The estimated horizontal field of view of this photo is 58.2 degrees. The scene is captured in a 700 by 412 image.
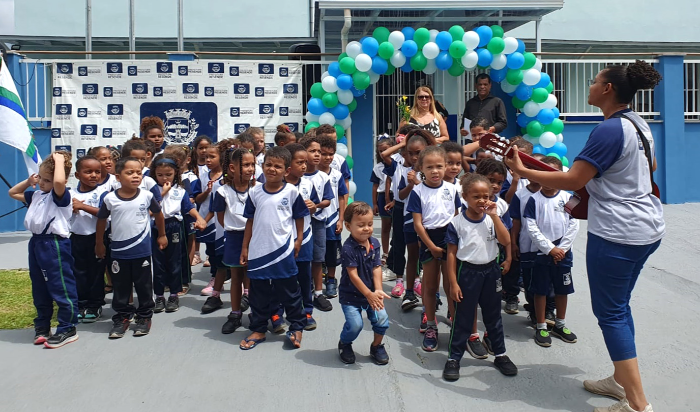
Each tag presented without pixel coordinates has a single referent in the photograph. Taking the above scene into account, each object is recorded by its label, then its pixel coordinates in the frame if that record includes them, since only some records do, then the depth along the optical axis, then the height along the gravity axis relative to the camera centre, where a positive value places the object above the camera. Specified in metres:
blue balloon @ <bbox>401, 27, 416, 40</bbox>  8.75 +2.28
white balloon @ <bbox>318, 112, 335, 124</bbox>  8.88 +1.13
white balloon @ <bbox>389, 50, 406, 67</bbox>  8.71 +1.93
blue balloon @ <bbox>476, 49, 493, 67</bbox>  8.67 +1.92
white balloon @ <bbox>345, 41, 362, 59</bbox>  8.73 +2.07
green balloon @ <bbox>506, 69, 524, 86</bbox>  8.89 +1.70
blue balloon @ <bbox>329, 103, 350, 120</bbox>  8.99 +1.25
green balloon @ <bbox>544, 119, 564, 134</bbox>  9.16 +1.00
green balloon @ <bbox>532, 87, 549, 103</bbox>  8.98 +1.44
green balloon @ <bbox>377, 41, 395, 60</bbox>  8.58 +2.02
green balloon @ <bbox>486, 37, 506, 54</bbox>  8.64 +2.08
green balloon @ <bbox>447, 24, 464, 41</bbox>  8.66 +2.26
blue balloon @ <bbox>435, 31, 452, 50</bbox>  8.59 +2.15
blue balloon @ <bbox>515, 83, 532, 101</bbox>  9.02 +1.50
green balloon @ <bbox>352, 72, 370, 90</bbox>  8.75 +1.66
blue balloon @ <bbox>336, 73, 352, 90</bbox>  8.76 +1.63
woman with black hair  3.29 -0.04
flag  5.40 +0.69
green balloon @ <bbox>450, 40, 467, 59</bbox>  8.54 +2.01
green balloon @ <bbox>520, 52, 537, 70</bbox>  8.87 +1.91
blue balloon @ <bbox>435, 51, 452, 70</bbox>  8.70 +1.90
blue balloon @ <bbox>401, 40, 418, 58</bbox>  8.60 +2.05
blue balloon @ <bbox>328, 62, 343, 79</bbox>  8.91 +1.83
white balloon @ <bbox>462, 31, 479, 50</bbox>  8.57 +2.14
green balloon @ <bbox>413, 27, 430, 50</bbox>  8.63 +2.21
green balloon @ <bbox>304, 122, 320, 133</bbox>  8.87 +1.04
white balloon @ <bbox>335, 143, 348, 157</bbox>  8.84 +0.69
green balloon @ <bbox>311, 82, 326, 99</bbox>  8.96 +1.53
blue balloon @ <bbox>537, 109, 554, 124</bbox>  9.06 +1.15
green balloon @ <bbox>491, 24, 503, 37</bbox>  9.00 +2.35
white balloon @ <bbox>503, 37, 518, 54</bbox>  8.70 +2.09
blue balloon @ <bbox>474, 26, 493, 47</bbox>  8.72 +2.25
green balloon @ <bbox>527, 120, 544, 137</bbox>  9.05 +0.97
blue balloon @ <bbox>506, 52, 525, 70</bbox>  8.74 +1.89
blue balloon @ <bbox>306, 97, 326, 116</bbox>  8.91 +1.31
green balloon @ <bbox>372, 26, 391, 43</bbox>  8.76 +2.28
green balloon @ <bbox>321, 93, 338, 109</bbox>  8.87 +1.40
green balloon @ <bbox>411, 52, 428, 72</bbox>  8.74 +1.90
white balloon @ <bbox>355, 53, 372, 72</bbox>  8.60 +1.86
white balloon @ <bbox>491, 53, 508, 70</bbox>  8.74 +1.88
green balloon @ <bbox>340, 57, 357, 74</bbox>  8.73 +1.85
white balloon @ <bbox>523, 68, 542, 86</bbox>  8.91 +1.68
